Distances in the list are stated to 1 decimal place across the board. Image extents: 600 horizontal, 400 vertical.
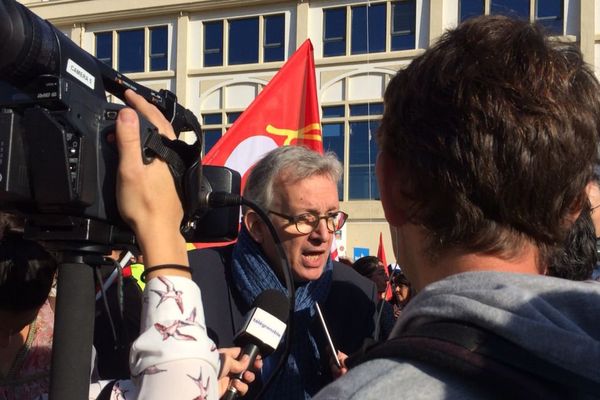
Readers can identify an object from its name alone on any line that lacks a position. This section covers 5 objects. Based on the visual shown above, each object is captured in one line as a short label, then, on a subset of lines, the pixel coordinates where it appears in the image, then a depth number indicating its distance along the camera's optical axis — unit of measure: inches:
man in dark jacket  84.7
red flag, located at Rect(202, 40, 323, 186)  181.5
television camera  42.5
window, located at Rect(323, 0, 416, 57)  737.0
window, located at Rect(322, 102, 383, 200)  730.2
